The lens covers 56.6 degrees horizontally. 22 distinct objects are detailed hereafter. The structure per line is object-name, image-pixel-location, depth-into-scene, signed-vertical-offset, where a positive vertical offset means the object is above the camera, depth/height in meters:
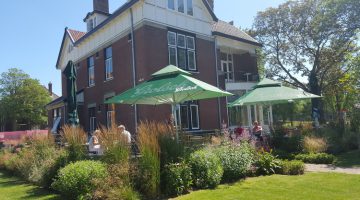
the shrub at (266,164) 10.08 -1.26
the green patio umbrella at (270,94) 14.58 +1.28
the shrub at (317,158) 12.12 -1.36
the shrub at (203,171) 8.28 -1.14
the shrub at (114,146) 7.70 -0.40
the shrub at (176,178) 7.64 -1.20
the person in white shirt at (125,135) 7.99 -0.15
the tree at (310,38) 28.39 +7.88
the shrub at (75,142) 9.17 -0.32
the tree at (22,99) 58.06 +5.92
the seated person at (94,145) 11.25 -0.52
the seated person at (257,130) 15.25 -0.32
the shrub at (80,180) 7.41 -1.10
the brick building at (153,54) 18.69 +4.71
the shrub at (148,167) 7.43 -0.88
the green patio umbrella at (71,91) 14.90 +1.81
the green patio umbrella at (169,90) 9.84 +1.12
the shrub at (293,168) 9.95 -1.38
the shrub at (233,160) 9.13 -1.01
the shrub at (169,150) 7.96 -0.56
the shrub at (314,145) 13.34 -0.96
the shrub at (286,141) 14.14 -0.83
